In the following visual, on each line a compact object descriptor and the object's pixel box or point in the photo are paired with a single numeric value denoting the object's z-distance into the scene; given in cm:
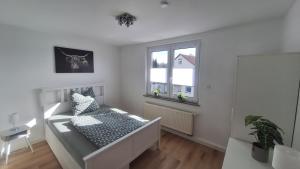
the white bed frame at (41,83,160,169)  156
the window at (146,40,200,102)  287
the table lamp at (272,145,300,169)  88
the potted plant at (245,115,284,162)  116
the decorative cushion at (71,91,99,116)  278
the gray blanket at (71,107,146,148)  183
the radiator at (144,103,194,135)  283
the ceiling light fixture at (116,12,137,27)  181
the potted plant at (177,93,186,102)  301
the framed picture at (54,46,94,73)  290
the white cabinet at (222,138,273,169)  116
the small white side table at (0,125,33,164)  213
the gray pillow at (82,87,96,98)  319
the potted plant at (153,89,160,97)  351
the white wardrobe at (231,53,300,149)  129
